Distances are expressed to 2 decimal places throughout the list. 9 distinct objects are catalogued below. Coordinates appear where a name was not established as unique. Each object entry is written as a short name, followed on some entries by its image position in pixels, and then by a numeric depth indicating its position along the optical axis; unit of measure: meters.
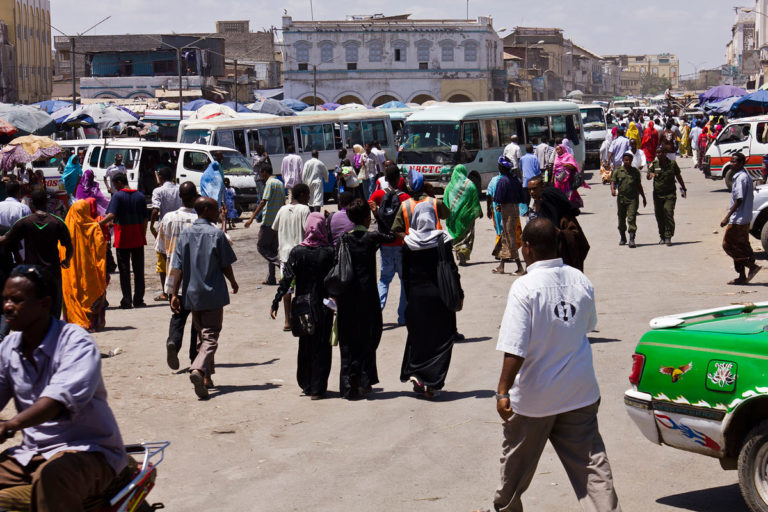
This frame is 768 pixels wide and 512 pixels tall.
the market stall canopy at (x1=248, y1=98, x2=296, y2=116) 40.66
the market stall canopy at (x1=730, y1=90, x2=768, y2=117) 35.97
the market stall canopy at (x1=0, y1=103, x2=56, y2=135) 27.89
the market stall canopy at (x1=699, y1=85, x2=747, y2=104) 44.28
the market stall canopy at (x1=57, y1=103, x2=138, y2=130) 33.91
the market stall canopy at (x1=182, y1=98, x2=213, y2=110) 44.31
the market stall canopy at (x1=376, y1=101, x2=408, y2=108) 47.58
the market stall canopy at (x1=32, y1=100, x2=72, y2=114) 42.54
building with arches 81.75
